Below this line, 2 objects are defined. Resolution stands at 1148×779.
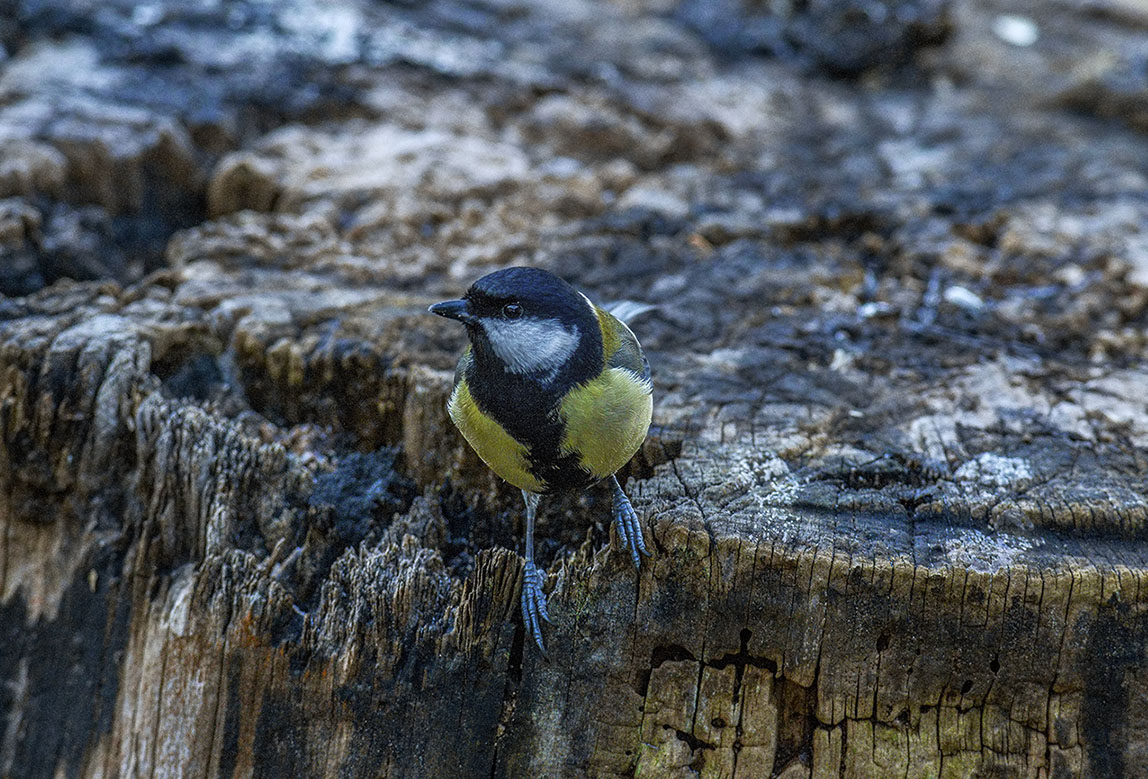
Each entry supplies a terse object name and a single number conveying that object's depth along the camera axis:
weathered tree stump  4.01
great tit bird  4.22
